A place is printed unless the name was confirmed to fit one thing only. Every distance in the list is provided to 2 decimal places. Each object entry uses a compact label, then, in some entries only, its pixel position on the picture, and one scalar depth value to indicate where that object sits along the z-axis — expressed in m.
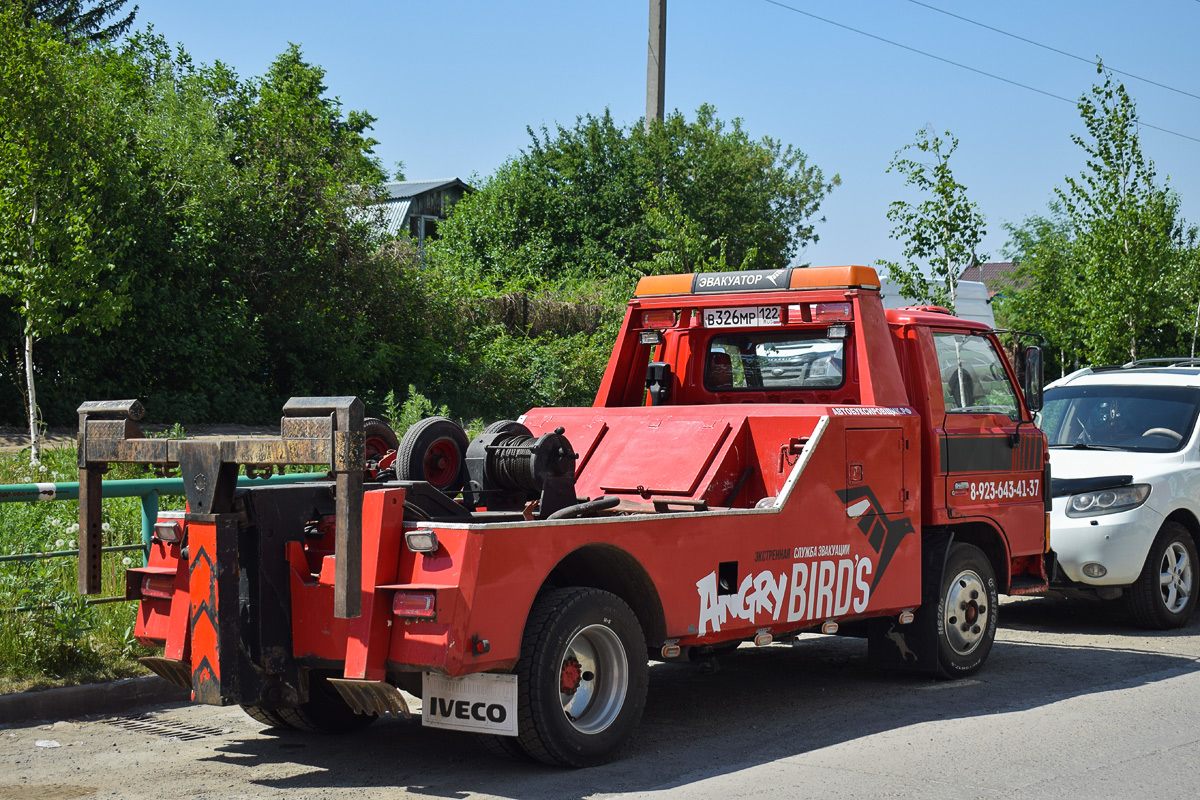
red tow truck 5.39
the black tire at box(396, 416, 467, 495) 7.29
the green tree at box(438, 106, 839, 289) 33.19
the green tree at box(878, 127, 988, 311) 18.88
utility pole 25.50
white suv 9.91
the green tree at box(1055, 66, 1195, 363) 21.16
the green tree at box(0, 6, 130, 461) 15.05
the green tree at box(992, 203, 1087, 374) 26.31
